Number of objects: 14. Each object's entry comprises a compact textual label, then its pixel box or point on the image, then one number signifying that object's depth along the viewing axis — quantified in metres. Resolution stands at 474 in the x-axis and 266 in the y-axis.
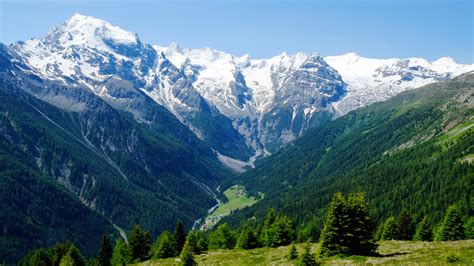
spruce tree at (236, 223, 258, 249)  90.00
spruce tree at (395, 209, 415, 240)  96.44
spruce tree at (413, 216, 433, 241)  97.86
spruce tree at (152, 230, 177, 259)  92.25
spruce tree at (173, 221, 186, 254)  97.06
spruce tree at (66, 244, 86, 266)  95.38
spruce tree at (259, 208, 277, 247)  89.87
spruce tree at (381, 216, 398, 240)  95.19
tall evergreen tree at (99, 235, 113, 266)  99.62
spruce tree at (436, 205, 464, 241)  83.38
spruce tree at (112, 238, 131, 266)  115.03
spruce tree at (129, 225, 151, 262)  94.19
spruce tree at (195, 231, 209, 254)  98.04
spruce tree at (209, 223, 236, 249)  113.56
